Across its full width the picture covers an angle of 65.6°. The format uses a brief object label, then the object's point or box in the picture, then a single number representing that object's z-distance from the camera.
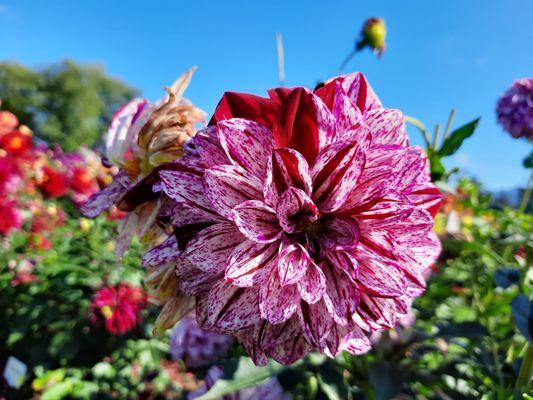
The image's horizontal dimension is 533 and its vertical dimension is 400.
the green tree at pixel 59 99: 20.09
